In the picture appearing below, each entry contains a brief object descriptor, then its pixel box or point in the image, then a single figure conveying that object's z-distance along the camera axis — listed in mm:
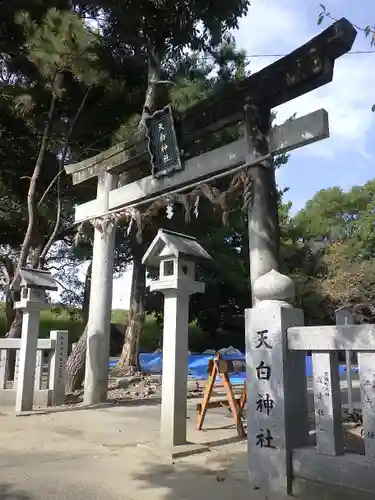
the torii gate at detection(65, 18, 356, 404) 6133
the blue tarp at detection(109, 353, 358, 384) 15266
